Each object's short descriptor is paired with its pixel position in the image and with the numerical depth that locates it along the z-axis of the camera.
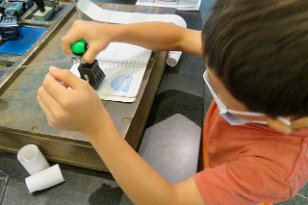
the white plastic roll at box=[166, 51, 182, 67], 0.84
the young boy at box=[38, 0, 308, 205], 0.36
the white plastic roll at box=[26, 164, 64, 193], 0.59
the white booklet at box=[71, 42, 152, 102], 0.64
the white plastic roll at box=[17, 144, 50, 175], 0.60
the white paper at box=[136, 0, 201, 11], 1.05
